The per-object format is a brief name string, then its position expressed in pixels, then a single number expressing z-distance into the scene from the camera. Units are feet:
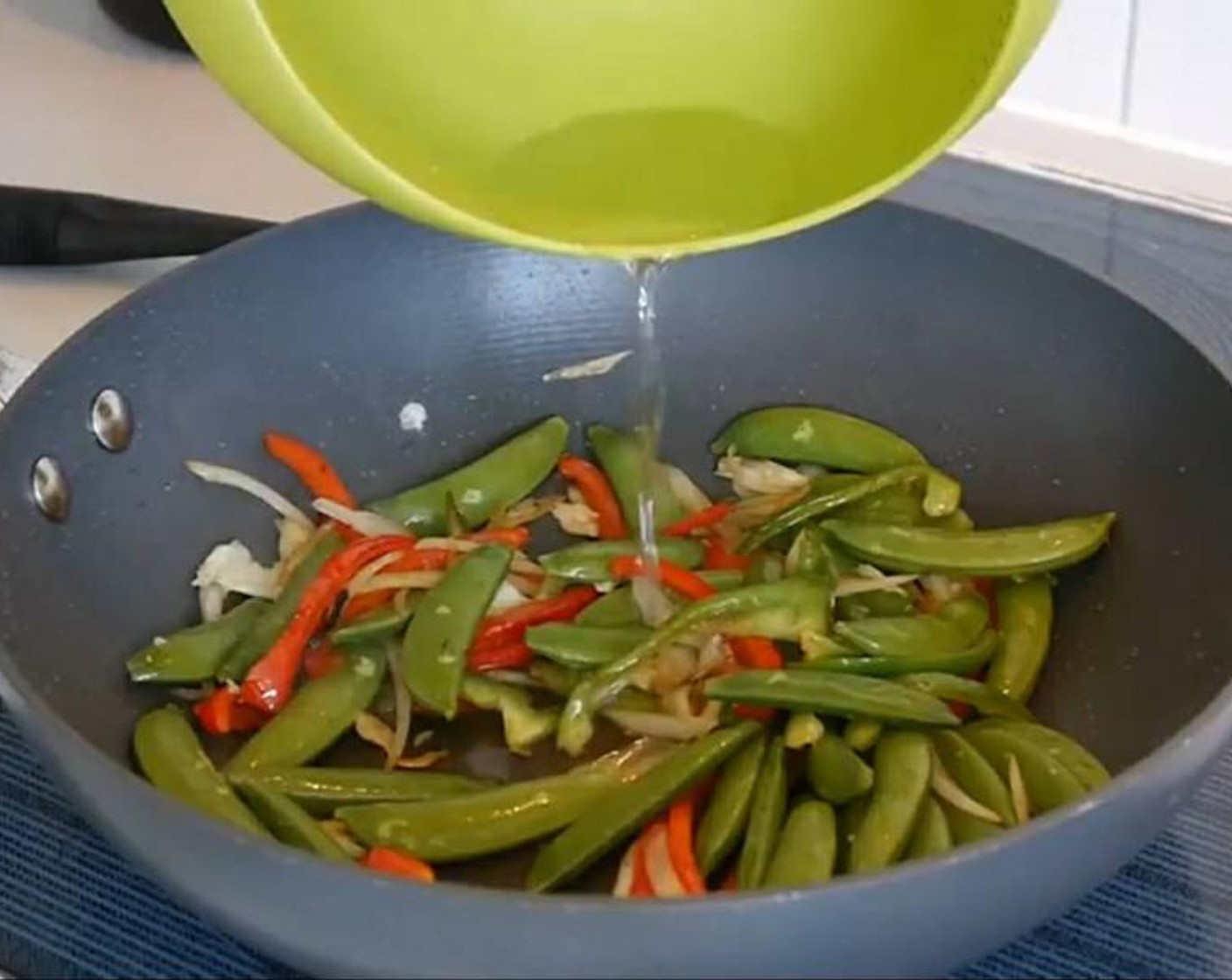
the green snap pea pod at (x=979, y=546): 3.21
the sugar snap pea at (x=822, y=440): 3.53
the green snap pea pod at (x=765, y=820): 2.73
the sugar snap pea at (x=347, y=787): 2.95
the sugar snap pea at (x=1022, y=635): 3.14
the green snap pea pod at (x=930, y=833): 2.73
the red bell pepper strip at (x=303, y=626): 3.20
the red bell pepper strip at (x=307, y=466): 3.54
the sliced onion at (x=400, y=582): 3.37
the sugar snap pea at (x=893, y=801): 2.73
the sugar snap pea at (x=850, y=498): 3.40
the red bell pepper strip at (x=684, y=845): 2.69
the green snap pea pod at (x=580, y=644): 3.20
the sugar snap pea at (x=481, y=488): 3.57
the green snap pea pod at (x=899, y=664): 3.10
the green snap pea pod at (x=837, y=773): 2.84
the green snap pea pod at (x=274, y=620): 3.24
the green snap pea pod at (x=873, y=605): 3.30
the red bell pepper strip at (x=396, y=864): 2.68
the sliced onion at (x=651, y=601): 3.33
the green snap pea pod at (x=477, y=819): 2.82
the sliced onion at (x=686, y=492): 3.61
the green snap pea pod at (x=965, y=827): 2.77
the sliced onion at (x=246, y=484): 3.46
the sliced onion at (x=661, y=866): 2.68
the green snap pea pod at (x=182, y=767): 2.84
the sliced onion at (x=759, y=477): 3.56
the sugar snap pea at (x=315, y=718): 3.08
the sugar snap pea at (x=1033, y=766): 2.78
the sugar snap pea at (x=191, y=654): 3.17
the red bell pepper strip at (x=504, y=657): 3.29
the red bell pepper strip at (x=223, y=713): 3.18
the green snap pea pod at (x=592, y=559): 3.40
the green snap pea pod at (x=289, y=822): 2.76
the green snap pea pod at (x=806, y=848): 2.68
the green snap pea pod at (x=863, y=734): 2.94
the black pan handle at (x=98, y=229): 3.99
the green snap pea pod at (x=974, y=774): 2.82
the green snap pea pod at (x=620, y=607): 3.33
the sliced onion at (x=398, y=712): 3.17
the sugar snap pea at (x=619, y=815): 2.74
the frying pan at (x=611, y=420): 2.35
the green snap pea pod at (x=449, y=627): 3.17
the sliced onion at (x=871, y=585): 3.33
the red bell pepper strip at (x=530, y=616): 3.33
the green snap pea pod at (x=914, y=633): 3.14
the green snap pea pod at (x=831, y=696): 2.92
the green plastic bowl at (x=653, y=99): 2.96
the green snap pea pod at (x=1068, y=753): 2.80
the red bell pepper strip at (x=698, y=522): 3.53
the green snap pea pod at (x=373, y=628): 3.26
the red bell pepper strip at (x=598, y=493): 3.59
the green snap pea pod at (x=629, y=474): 3.57
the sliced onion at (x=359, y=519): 3.50
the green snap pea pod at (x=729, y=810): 2.78
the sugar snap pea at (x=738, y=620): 3.16
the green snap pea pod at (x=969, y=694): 3.06
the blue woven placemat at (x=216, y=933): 2.71
